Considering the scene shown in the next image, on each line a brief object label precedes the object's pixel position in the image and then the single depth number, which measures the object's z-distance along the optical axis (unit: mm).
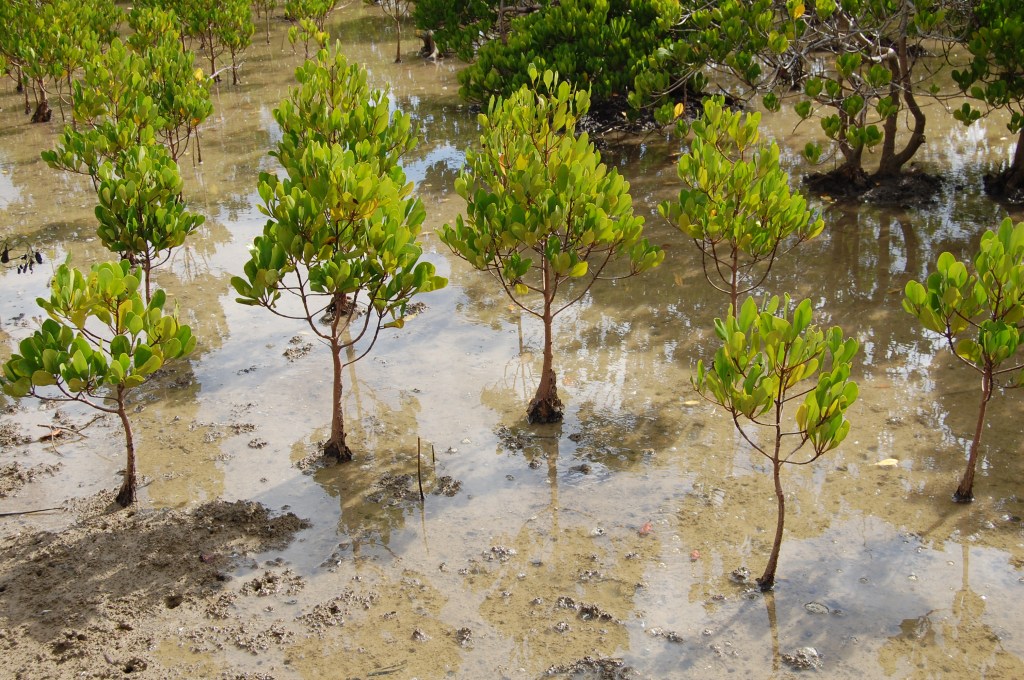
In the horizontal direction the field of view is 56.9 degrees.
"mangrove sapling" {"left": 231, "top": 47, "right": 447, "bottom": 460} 5352
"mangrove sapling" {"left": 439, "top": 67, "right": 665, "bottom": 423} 5746
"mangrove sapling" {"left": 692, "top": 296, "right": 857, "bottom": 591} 4168
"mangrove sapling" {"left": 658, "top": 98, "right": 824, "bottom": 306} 6078
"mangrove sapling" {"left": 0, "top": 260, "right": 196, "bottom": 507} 4848
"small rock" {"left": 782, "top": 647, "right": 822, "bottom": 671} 4268
